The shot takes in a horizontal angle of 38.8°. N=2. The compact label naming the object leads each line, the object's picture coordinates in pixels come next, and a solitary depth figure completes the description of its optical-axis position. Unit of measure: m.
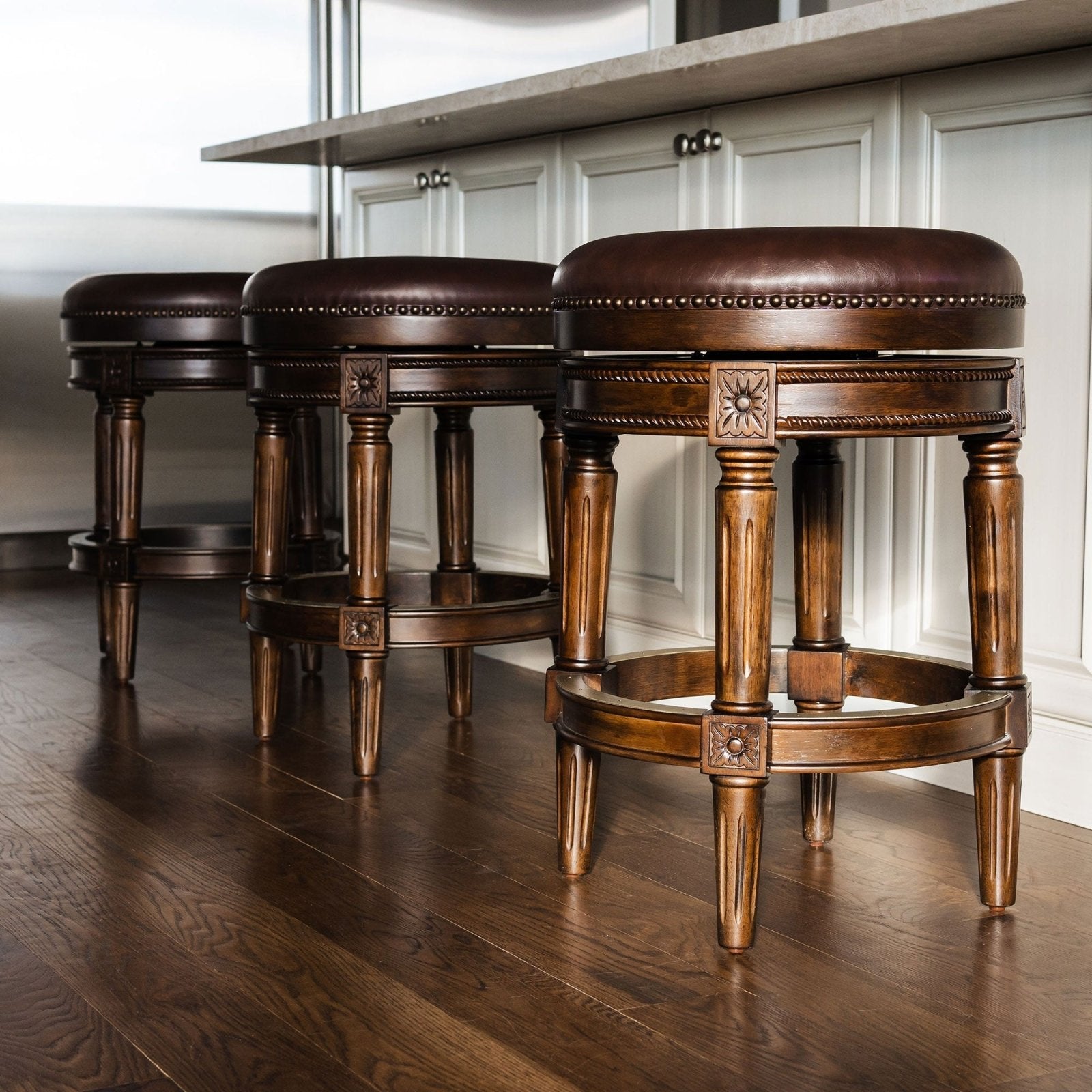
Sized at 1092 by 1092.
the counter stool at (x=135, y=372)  2.31
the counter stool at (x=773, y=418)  1.21
